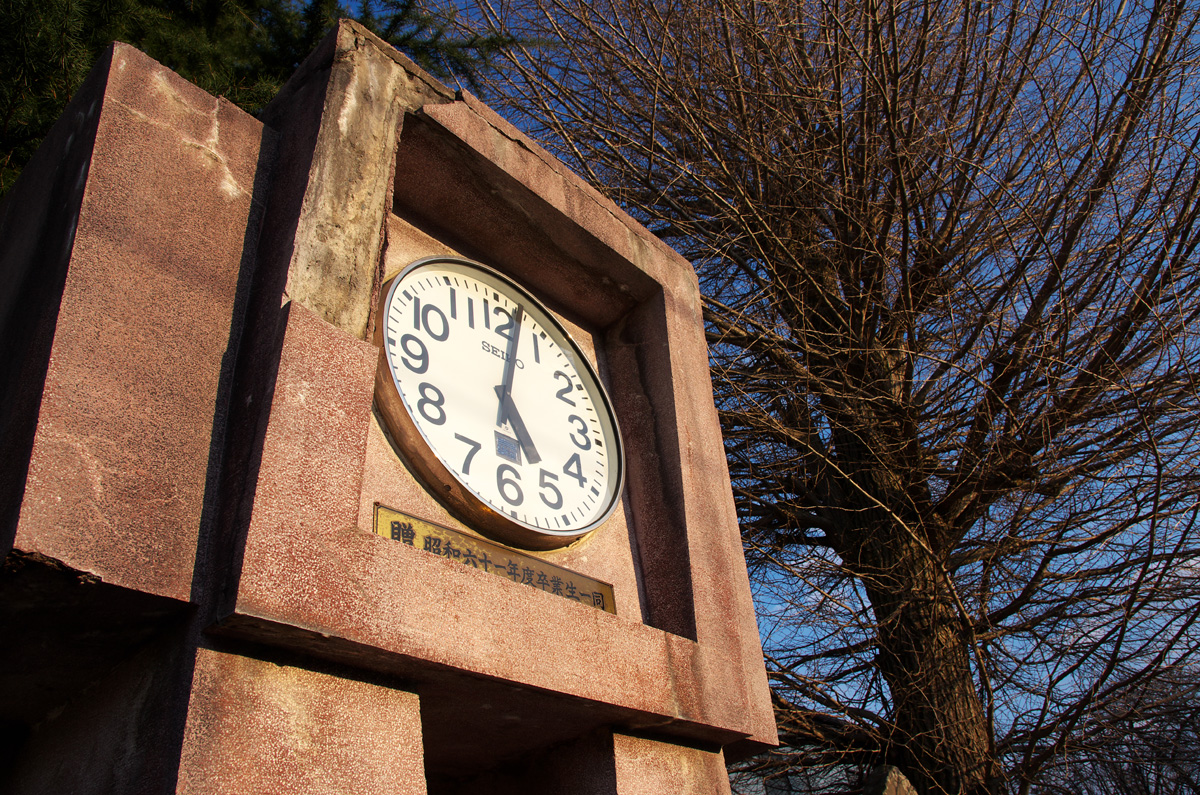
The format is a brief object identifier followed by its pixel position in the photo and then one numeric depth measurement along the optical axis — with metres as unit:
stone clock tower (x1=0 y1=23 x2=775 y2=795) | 1.80
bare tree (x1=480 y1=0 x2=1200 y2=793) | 5.11
